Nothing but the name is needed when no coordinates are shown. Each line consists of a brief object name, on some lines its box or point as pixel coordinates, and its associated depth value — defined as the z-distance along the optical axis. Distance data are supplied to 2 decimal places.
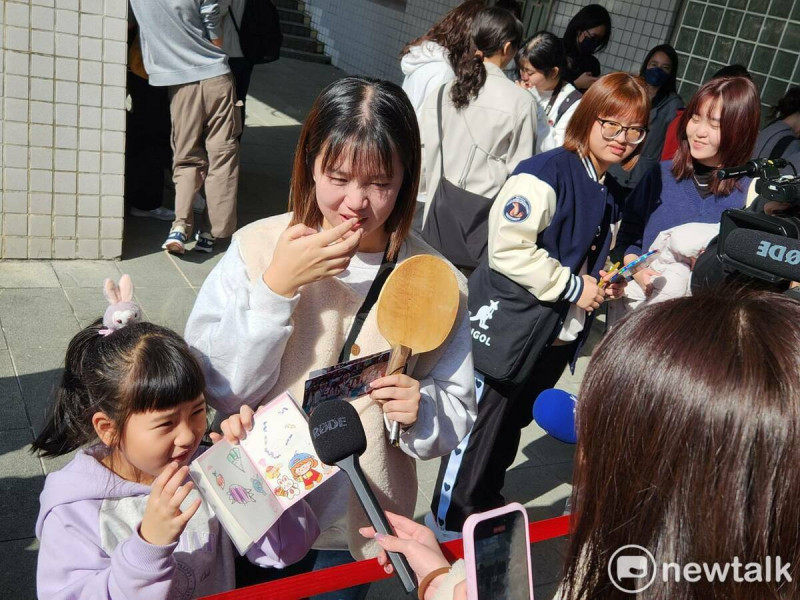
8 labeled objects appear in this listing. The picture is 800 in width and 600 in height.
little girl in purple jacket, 1.42
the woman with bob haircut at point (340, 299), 1.56
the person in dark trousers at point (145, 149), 5.13
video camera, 1.72
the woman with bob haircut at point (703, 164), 3.05
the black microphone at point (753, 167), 2.47
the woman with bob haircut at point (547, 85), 4.48
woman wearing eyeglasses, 2.73
